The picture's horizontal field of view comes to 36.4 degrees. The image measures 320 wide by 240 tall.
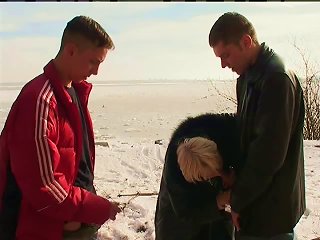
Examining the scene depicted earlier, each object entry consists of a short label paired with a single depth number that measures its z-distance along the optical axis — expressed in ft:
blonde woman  7.59
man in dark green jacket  6.89
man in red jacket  6.58
